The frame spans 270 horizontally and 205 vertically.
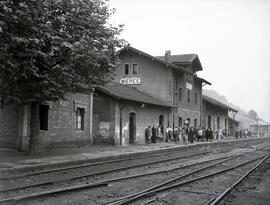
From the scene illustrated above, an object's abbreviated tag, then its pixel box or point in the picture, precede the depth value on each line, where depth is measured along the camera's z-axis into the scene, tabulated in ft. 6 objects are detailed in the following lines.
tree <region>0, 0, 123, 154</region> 41.75
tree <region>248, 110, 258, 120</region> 408.30
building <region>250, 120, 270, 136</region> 308.36
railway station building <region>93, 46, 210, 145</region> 85.10
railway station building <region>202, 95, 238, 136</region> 150.82
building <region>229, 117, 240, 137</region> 201.77
